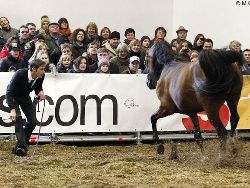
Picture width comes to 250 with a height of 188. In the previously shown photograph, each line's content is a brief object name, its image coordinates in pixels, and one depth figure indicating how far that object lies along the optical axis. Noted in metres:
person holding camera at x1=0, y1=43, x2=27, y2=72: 11.34
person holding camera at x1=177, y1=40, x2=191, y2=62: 12.38
